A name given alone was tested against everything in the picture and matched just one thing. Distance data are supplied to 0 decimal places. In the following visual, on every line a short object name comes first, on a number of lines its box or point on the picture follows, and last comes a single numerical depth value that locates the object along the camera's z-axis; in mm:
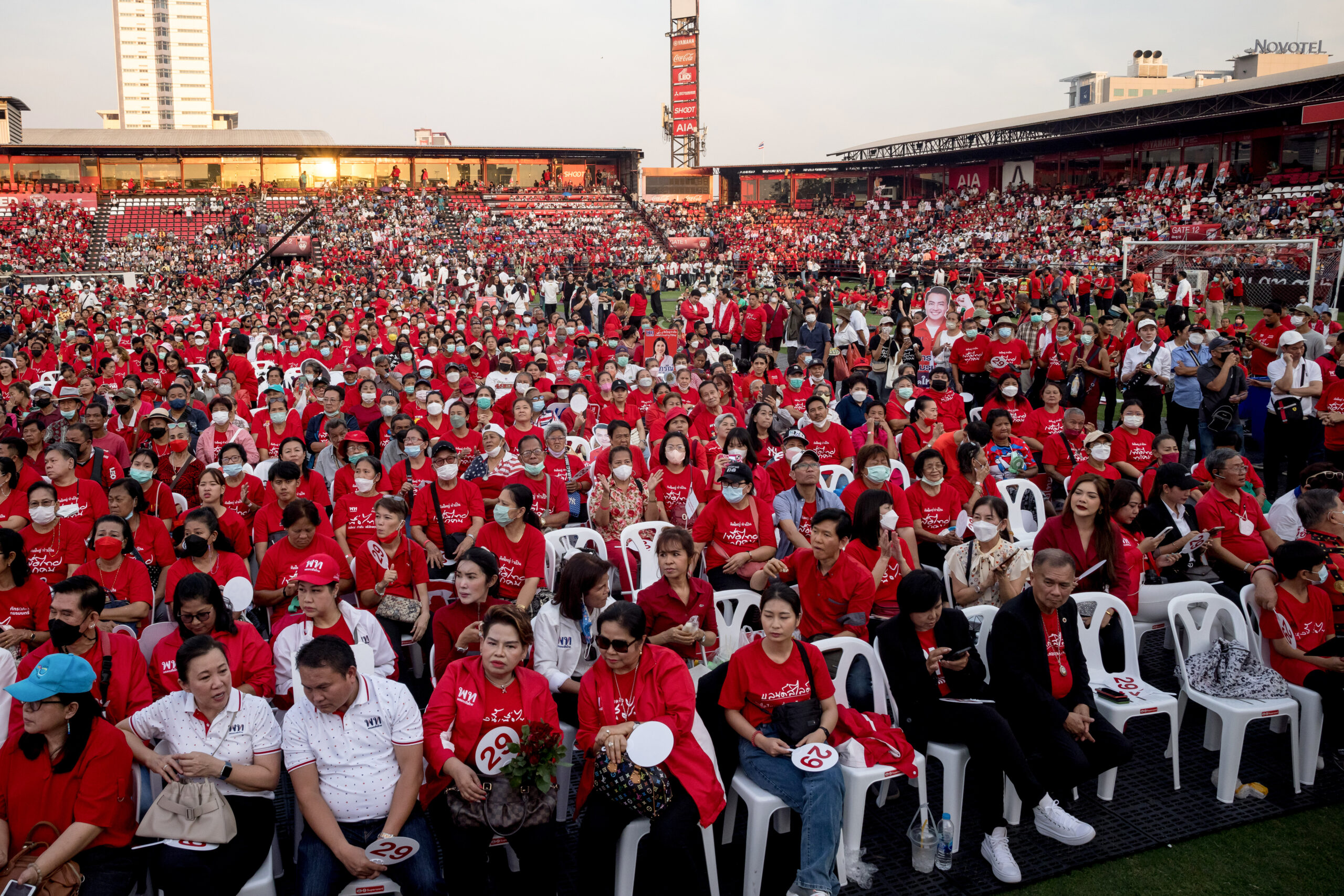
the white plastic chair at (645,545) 5941
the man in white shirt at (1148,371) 9477
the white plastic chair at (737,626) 4891
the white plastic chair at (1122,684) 4383
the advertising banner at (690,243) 46156
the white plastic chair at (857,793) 3812
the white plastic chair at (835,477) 7211
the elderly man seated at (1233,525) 5617
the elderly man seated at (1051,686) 4129
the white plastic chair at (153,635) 4301
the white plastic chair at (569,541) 6051
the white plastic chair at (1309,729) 4434
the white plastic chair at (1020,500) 6939
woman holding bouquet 3486
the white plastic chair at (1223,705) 4320
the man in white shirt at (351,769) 3369
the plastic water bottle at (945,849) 3887
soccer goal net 20141
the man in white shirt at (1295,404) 8492
